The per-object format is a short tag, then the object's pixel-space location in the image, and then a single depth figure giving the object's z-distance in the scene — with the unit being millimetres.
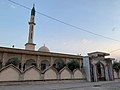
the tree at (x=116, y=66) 15632
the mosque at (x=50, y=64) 8751
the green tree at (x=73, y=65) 12839
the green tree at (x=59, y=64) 14888
